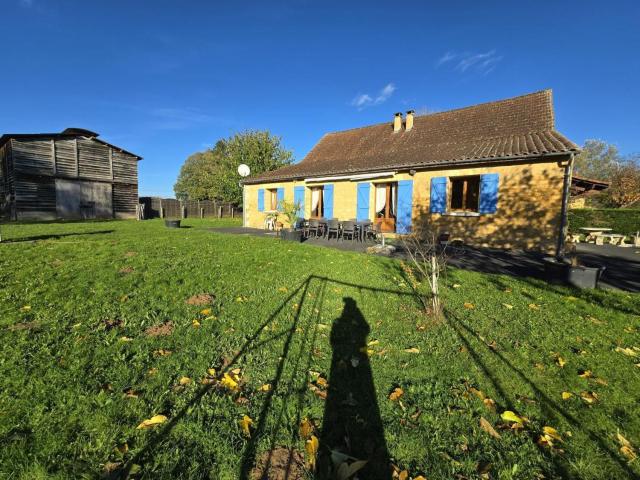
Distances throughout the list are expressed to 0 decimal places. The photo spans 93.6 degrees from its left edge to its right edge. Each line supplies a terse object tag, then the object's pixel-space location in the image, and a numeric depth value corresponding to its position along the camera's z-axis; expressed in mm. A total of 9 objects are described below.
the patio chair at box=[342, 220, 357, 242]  11062
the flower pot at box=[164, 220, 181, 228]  15750
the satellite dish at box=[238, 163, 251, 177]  17219
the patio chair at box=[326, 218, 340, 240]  11659
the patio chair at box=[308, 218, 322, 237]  12195
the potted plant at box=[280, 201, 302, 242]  10805
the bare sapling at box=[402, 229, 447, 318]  3701
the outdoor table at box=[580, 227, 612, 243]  11965
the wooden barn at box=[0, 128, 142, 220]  20094
